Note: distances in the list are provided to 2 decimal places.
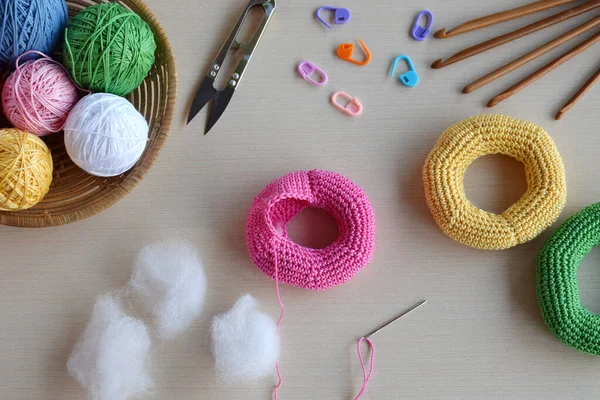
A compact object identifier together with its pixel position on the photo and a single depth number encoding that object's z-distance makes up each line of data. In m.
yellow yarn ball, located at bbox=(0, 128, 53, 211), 0.49
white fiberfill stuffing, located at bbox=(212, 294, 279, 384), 0.51
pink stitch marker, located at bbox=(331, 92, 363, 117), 0.54
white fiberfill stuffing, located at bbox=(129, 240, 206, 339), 0.52
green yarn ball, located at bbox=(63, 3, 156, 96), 0.50
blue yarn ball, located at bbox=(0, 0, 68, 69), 0.49
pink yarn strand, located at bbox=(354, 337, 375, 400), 0.52
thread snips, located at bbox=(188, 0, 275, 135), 0.54
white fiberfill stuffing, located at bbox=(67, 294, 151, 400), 0.51
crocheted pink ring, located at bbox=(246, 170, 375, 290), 0.51
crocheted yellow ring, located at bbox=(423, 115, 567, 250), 0.51
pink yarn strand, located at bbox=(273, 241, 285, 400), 0.51
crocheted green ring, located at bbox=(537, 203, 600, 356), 0.51
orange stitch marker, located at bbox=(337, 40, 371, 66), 0.55
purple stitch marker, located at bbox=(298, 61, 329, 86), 0.55
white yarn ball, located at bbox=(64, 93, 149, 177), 0.49
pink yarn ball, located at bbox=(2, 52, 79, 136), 0.49
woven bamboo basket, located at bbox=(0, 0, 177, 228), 0.52
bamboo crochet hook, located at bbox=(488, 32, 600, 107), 0.54
